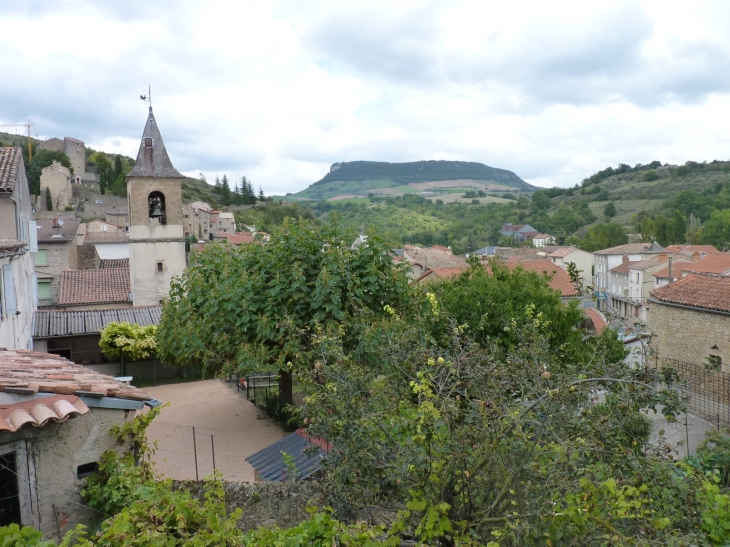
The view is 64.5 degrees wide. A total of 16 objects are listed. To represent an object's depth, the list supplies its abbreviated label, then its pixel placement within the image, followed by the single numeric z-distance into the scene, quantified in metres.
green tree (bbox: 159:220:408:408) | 13.19
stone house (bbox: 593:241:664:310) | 66.19
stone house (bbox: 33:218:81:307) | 41.53
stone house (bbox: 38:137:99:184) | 99.53
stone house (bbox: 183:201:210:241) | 79.88
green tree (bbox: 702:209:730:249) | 84.38
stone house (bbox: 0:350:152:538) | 5.15
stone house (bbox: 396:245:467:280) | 49.42
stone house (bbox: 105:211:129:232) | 73.72
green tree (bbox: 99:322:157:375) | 21.78
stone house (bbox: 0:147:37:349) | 11.23
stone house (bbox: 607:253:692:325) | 50.47
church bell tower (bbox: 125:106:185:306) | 26.50
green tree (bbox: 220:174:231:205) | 119.75
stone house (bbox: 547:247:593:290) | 68.81
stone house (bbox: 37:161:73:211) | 79.62
